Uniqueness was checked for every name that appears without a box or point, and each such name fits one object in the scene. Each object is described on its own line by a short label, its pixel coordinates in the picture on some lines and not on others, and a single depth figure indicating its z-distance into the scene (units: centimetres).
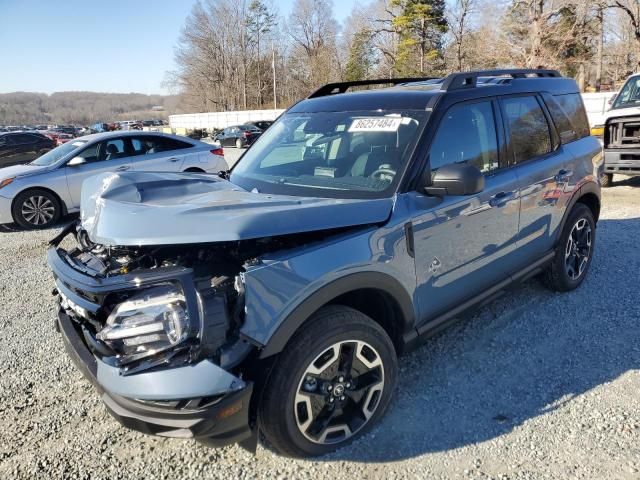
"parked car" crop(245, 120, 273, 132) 2954
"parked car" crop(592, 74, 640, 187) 852
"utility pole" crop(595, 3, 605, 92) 3241
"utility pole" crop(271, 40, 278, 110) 6075
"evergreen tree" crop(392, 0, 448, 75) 4456
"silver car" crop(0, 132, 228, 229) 813
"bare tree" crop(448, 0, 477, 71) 4050
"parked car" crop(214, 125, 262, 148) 2845
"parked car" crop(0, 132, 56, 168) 1493
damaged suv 204
